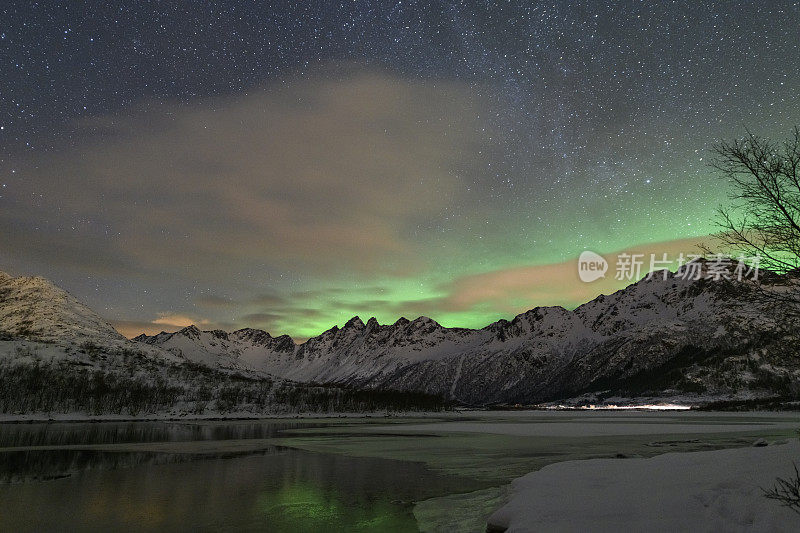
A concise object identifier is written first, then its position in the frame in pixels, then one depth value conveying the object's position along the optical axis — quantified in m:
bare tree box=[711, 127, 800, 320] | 13.41
